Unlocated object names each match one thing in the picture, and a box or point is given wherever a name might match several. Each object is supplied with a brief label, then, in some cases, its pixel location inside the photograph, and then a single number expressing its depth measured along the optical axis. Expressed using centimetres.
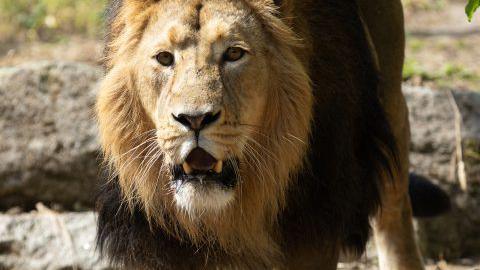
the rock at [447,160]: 1420
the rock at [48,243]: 1239
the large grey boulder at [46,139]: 1413
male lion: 817
